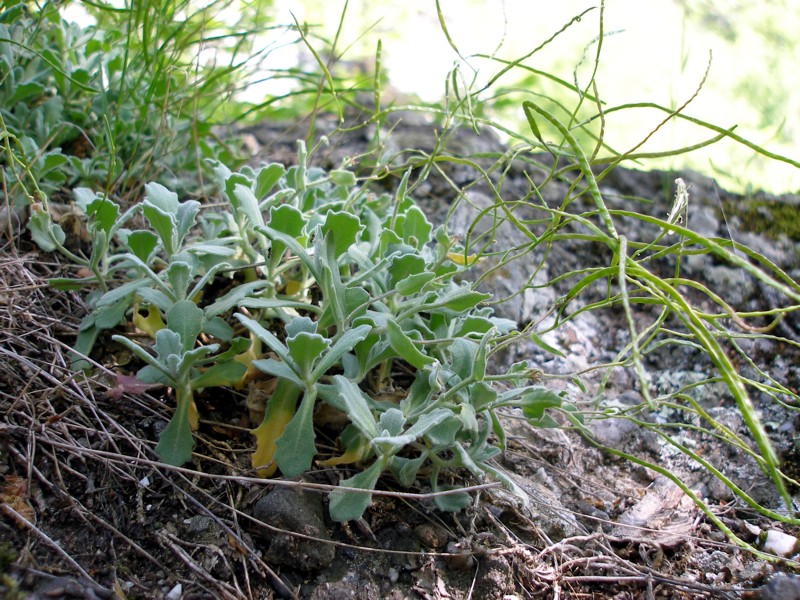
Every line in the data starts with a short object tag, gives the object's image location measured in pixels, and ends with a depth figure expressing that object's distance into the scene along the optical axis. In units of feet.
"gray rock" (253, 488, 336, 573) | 1.13
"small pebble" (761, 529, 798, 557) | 1.26
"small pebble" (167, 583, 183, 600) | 1.06
